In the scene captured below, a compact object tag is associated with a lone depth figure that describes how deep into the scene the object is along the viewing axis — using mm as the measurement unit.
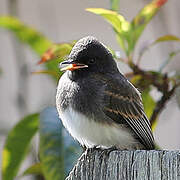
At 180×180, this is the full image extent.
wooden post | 4629
